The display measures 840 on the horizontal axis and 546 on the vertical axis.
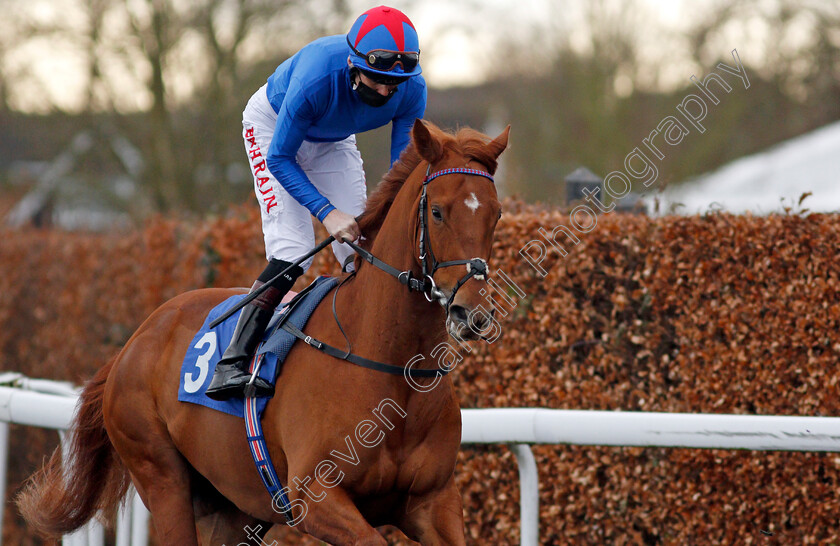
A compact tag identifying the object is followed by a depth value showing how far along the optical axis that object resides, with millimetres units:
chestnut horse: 5590
